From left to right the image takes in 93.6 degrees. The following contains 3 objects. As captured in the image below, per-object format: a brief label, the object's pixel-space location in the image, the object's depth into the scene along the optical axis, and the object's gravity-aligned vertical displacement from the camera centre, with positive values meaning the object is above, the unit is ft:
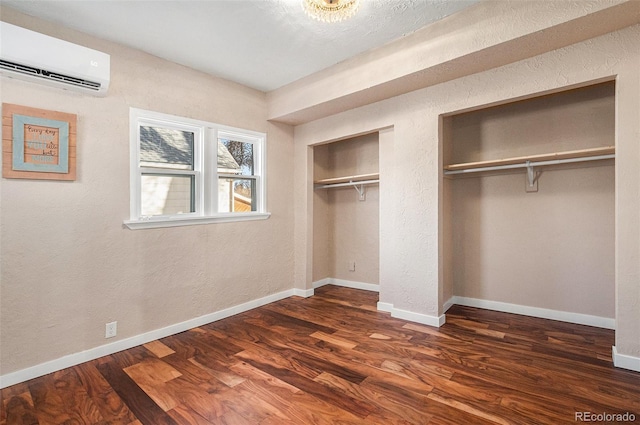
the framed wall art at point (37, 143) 7.07 +1.75
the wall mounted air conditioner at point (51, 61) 6.70 +3.66
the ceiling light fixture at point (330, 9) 6.51 +4.52
